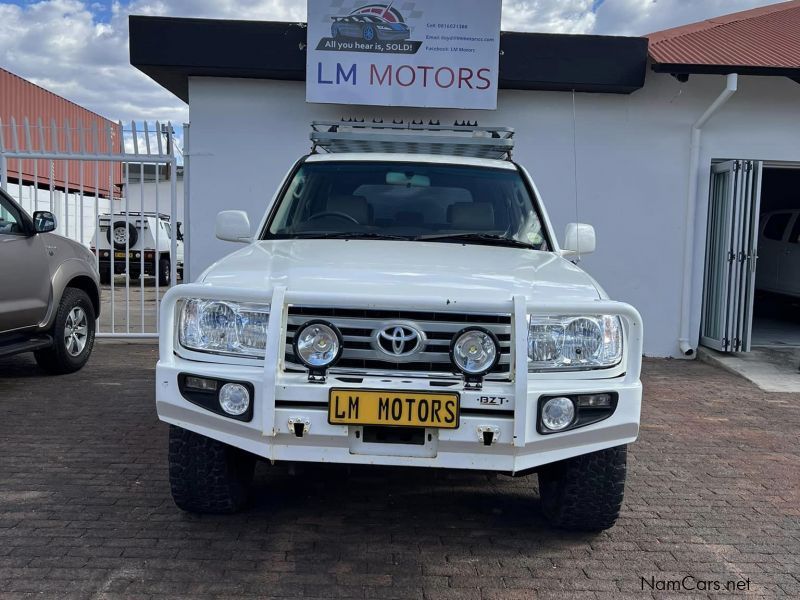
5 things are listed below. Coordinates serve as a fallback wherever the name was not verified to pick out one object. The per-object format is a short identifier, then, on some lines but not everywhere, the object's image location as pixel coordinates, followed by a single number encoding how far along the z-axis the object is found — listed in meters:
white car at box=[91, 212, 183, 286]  16.22
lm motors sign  8.23
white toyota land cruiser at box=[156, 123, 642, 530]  3.00
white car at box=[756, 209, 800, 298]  12.59
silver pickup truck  6.18
